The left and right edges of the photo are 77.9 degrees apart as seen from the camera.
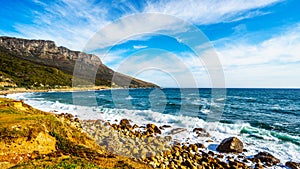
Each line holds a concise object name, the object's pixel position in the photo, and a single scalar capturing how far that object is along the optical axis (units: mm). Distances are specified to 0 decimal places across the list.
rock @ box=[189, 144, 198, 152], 14008
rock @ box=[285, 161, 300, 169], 11695
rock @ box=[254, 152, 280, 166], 12267
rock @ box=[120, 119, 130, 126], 21719
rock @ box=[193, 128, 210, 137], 18239
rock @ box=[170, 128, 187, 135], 19188
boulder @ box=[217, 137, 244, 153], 13828
